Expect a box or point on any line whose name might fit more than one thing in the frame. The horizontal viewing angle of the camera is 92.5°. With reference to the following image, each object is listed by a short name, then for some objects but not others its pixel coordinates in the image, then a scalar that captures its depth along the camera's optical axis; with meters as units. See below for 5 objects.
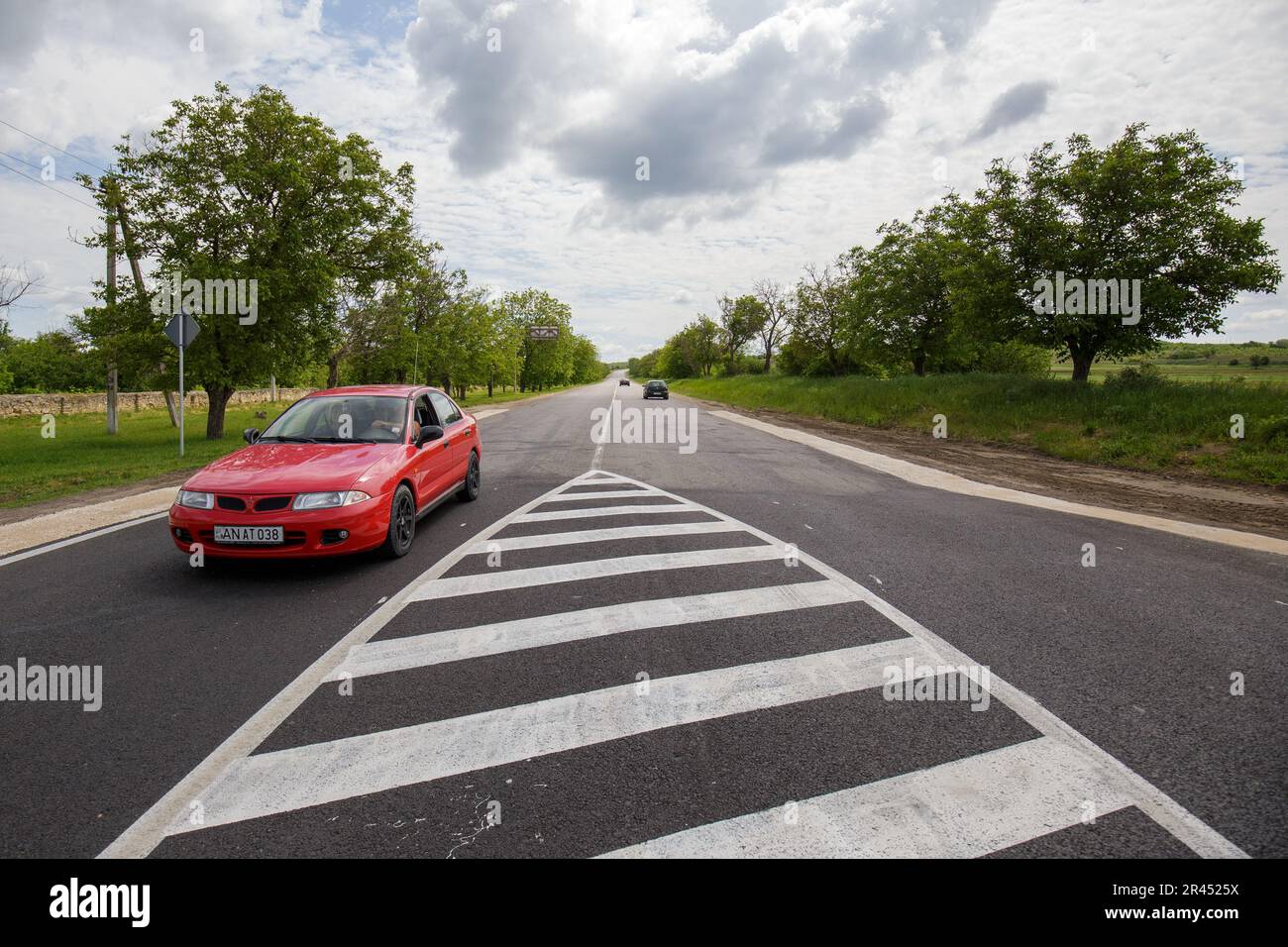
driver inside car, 6.90
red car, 5.29
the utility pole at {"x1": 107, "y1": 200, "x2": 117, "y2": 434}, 17.25
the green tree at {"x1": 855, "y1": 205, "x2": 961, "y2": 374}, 35.44
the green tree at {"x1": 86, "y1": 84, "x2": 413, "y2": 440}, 17.11
